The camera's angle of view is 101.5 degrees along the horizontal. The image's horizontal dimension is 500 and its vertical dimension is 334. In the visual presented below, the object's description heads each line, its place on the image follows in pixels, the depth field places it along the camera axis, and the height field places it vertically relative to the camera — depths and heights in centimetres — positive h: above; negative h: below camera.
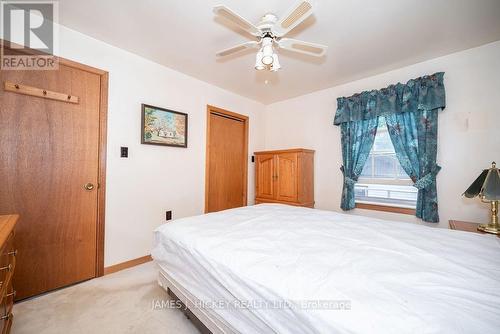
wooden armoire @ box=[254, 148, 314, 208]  318 -12
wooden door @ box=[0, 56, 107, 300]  173 -7
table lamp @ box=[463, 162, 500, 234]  172 -17
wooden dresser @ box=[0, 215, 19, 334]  103 -57
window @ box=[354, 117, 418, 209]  268 -14
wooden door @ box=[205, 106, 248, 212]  328 +15
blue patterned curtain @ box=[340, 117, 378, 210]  288 +30
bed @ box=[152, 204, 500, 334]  66 -45
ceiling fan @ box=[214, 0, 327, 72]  132 +104
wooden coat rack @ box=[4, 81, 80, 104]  170 +67
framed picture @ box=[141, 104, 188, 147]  247 +54
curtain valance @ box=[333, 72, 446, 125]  235 +92
